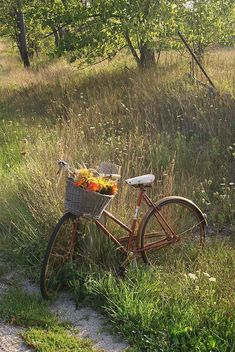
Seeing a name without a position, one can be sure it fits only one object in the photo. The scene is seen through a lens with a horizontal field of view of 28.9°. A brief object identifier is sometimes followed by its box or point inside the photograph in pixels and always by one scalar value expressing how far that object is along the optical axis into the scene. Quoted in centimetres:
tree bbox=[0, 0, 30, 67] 1762
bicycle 407
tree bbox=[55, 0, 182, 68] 1060
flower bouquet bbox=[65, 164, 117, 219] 375
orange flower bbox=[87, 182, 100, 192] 374
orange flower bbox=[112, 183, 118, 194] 396
